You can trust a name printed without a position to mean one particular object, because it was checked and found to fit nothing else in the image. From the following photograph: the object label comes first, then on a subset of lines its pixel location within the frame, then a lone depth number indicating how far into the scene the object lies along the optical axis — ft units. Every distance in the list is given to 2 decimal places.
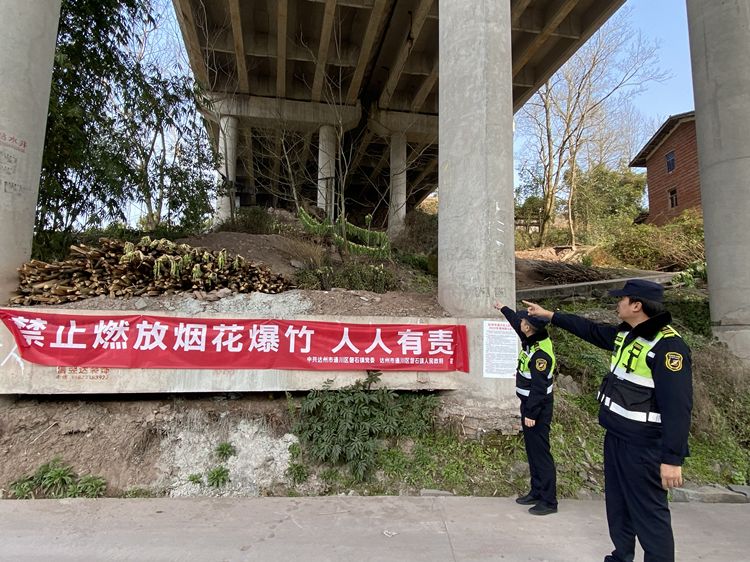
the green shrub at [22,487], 12.77
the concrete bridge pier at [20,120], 17.02
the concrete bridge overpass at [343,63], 40.06
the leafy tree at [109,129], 22.94
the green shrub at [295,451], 14.51
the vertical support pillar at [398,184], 47.50
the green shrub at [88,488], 12.87
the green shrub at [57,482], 12.92
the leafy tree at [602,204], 75.00
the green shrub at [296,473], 13.96
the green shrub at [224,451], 14.39
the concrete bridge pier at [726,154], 22.65
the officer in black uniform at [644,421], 7.66
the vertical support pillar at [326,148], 49.37
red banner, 14.80
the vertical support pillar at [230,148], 42.19
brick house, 65.36
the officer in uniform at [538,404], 11.96
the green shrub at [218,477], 13.67
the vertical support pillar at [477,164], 17.65
